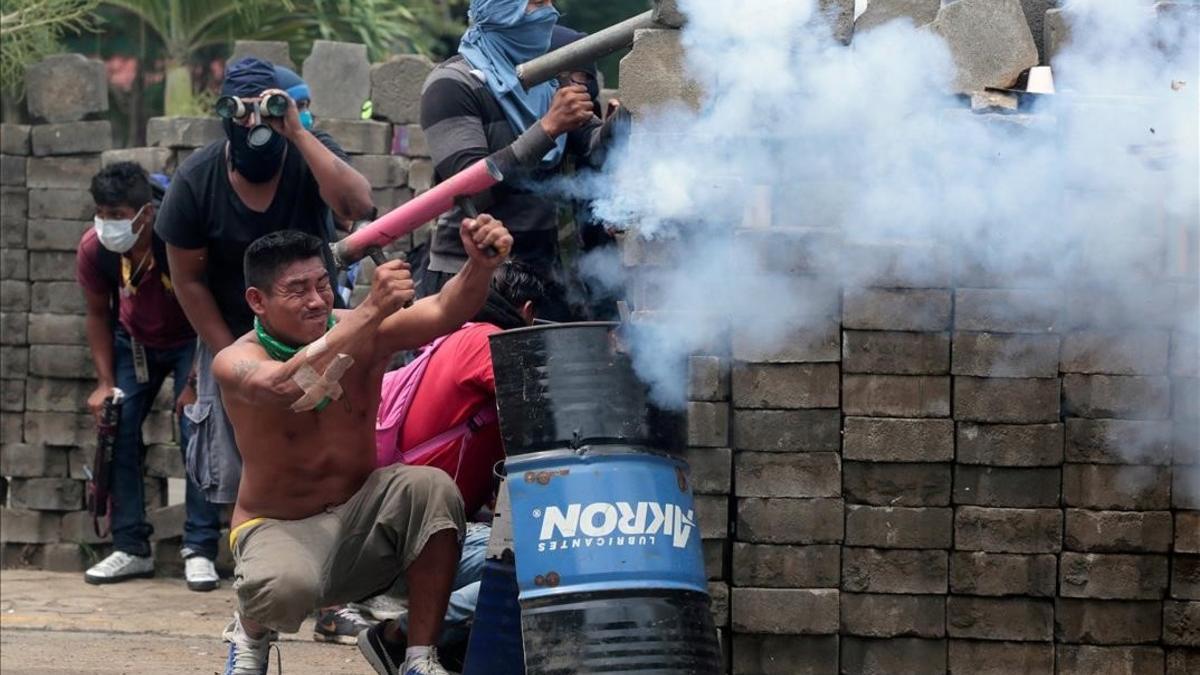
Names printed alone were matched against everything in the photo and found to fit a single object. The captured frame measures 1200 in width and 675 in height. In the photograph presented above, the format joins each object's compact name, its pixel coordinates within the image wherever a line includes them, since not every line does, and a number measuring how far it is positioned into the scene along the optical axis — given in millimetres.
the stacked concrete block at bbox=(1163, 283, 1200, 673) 9992
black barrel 8703
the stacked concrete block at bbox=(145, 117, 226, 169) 15359
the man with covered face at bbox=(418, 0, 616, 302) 10539
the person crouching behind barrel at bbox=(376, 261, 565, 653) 9711
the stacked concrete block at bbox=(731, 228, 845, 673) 10148
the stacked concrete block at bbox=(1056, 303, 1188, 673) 10031
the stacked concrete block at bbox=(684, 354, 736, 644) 10172
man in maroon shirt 13953
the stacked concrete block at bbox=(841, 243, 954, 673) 10086
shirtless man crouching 9273
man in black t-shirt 11336
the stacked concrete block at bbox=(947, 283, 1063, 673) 10055
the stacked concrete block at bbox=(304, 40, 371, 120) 15555
